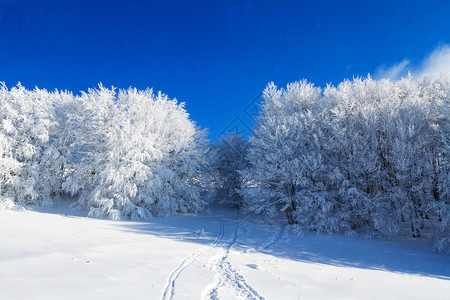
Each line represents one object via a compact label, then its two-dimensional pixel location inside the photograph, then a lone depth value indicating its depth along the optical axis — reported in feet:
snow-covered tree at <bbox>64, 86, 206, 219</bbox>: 55.11
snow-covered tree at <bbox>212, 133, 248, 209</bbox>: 80.64
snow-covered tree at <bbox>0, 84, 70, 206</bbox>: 57.21
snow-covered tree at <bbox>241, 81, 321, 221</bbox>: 51.06
